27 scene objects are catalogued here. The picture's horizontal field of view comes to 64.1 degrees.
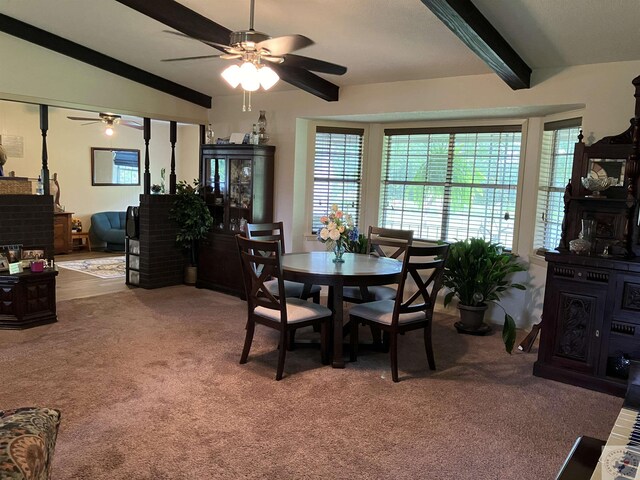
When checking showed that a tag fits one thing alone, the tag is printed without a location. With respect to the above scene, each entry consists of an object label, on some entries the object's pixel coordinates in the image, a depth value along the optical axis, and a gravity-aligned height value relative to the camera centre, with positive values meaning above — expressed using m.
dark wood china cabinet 5.87 -0.20
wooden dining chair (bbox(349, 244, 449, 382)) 3.56 -0.89
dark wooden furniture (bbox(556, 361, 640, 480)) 1.48 -0.76
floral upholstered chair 1.33 -0.75
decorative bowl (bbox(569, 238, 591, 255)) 3.64 -0.33
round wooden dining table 3.68 -0.63
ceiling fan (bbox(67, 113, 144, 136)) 7.03 +0.83
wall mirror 8.92 +0.20
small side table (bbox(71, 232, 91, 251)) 8.64 -1.09
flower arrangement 4.05 -0.34
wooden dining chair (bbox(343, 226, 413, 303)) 4.42 -0.56
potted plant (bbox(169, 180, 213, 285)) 6.21 -0.41
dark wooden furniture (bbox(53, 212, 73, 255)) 8.20 -0.93
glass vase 4.18 -0.52
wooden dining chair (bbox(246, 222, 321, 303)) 4.47 -0.53
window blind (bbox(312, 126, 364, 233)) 6.01 +0.24
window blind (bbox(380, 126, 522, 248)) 5.17 +0.13
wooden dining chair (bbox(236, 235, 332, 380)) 3.55 -0.90
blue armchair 8.70 -0.91
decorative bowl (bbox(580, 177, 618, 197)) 3.69 +0.13
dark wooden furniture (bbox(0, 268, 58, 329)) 4.42 -1.10
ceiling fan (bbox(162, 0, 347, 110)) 3.05 +0.83
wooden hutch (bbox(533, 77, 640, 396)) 3.43 -0.56
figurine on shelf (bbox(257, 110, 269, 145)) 5.90 +0.63
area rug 7.03 -1.31
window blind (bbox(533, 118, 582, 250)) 4.61 +0.18
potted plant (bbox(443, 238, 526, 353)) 4.65 -0.74
